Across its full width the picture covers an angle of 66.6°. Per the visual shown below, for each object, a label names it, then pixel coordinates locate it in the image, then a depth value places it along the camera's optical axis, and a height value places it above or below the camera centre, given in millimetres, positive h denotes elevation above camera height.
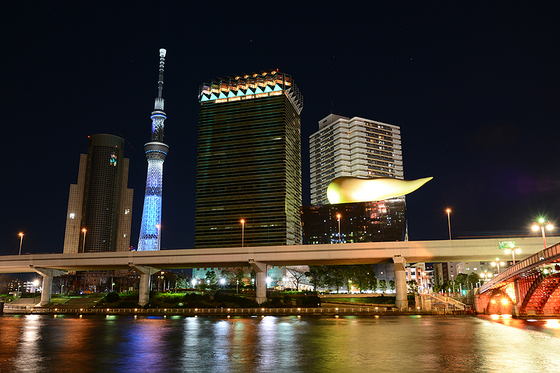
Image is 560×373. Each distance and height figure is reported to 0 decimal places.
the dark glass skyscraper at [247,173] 177125 +46352
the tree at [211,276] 157750 +2471
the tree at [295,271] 166250 +4560
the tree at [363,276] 113500 +1859
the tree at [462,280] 167875 +1203
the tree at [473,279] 165250 +1570
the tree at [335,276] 111256 +1796
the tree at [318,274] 113875 +2336
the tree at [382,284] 151038 -333
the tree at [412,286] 142925 -975
